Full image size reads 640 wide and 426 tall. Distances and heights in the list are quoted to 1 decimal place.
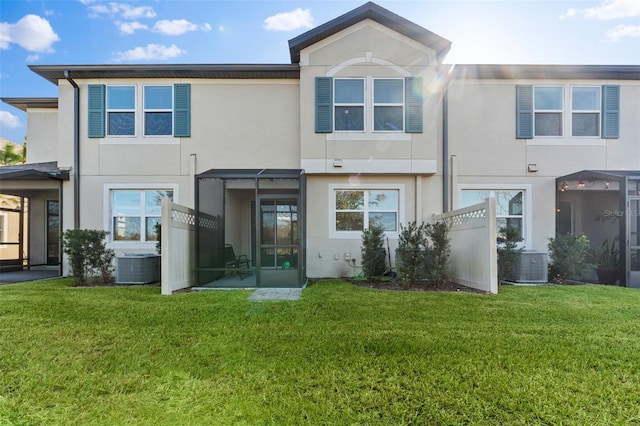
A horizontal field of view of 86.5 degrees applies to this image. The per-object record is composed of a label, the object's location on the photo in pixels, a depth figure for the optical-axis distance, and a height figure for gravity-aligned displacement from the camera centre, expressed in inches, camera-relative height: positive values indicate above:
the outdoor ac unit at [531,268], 329.4 -49.0
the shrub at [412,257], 304.0 -35.6
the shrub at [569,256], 327.6 -37.9
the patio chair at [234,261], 367.2 -50.4
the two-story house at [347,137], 361.7 +87.3
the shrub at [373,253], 335.0 -36.0
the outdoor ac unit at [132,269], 325.4 -50.8
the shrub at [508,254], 321.1 -35.1
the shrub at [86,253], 316.8 -35.0
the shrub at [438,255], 300.2 -33.6
